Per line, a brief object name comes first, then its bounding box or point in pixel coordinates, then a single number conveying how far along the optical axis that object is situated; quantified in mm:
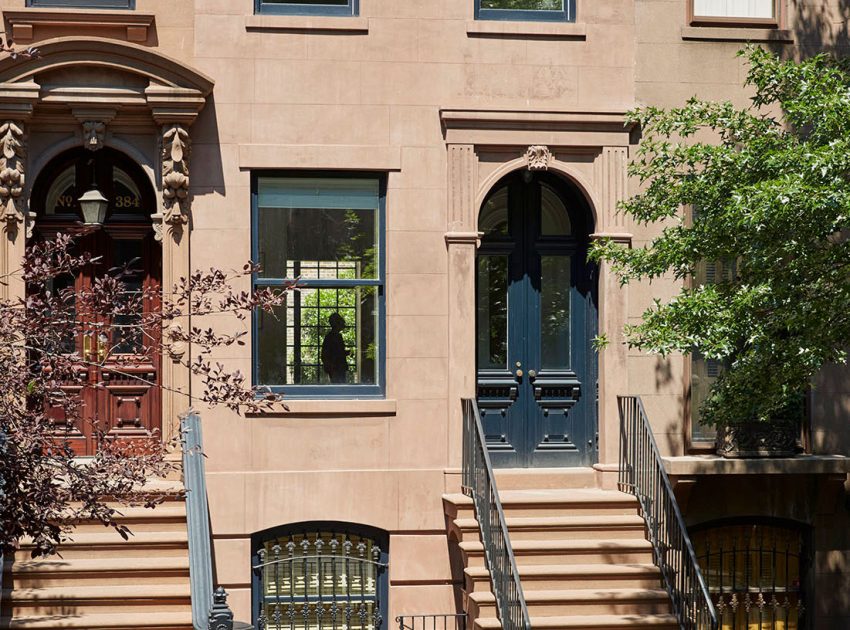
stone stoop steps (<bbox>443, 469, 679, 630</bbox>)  12094
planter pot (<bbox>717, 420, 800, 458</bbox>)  13500
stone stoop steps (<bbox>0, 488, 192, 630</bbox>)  11547
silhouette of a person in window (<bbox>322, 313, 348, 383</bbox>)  13617
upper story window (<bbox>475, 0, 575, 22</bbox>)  13766
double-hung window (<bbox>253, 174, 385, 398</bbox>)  13477
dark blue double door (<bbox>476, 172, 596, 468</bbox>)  13977
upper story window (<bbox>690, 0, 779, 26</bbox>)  13984
